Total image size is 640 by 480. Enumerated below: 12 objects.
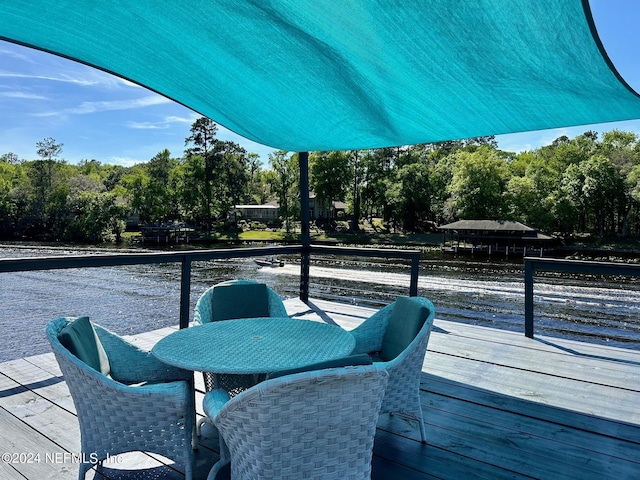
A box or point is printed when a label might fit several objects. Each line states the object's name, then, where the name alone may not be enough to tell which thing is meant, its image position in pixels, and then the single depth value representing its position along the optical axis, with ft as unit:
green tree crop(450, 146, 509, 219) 139.85
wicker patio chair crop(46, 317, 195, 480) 5.47
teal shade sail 6.62
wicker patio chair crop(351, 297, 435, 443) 6.88
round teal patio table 5.97
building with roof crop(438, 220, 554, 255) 126.31
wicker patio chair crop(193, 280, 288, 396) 10.09
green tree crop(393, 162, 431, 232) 142.51
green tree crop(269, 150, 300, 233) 153.58
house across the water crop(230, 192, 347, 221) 184.24
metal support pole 16.88
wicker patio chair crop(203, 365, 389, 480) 4.30
